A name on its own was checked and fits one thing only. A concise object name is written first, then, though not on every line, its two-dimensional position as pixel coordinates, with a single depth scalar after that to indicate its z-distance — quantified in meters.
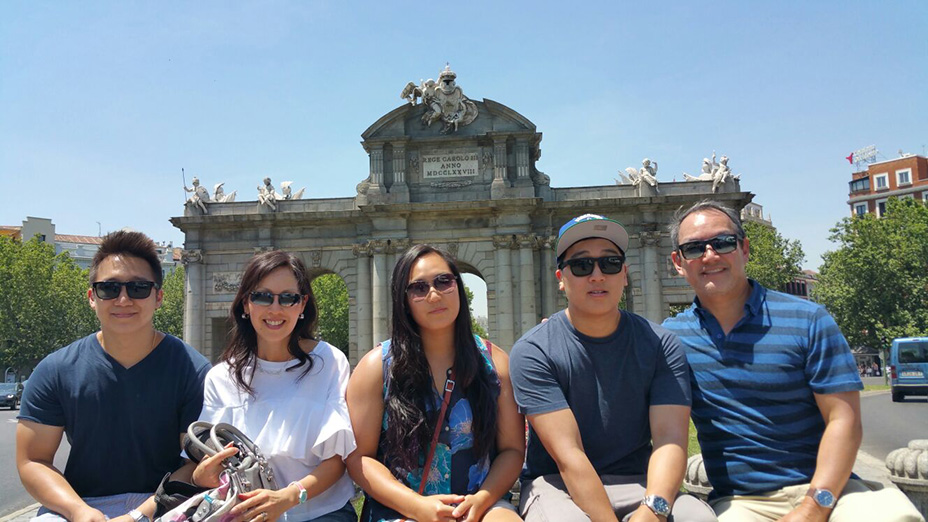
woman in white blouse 4.80
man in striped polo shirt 4.42
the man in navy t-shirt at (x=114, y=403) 5.04
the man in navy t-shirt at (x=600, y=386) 4.50
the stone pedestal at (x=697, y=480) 6.41
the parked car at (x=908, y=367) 26.86
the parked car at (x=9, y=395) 35.88
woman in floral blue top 4.75
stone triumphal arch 27.17
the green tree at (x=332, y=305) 65.69
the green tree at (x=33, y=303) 48.94
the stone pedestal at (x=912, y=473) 5.98
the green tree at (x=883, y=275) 42.72
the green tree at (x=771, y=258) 51.69
